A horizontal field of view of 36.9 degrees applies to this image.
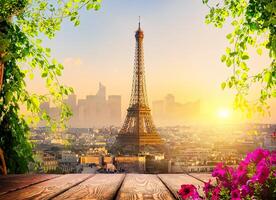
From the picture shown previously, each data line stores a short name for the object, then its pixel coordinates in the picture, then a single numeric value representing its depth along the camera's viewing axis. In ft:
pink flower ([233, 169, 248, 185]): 8.21
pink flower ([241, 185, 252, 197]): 7.70
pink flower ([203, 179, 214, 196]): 8.45
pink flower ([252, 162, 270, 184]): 7.68
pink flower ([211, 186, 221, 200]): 7.75
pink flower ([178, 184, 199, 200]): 7.94
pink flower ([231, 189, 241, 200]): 7.47
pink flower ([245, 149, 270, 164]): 9.11
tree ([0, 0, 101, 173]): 18.02
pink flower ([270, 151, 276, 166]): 8.74
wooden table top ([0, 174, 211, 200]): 10.43
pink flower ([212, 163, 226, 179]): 8.52
